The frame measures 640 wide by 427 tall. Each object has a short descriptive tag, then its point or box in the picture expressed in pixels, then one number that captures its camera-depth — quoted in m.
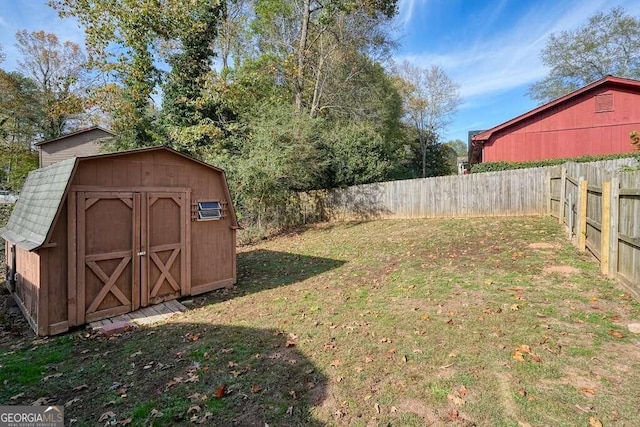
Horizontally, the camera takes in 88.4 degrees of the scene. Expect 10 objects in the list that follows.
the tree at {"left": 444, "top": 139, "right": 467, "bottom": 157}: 59.46
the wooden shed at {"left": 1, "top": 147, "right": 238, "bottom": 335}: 4.91
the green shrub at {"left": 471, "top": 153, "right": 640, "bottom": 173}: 13.67
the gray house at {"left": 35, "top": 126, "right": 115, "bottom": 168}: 22.31
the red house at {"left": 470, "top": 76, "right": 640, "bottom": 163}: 14.93
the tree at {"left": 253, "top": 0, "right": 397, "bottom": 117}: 17.03
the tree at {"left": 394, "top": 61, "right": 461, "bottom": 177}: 30.64
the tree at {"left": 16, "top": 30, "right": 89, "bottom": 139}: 24.73
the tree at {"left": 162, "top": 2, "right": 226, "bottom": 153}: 14.44
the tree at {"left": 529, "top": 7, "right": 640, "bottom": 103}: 24.31
